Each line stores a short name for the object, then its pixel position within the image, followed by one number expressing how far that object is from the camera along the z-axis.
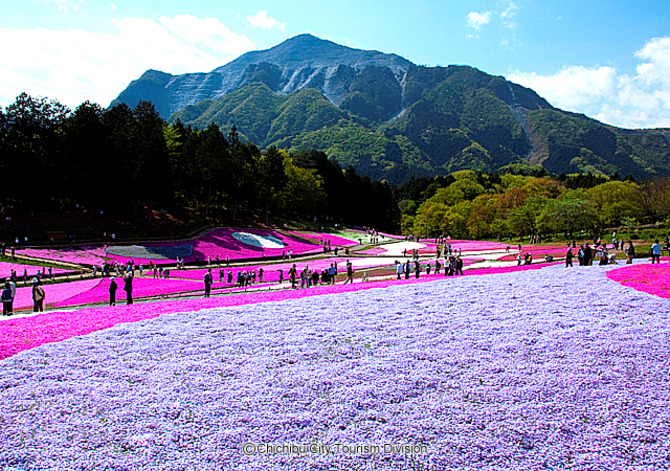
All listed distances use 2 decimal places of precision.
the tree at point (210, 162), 65.88
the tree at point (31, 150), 48.15
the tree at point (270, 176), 77.19
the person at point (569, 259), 28.36
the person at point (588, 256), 28.61
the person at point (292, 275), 28.09
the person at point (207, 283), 25.65
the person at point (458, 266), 28.00
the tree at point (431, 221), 95.38
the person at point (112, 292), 21.73
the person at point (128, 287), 22.44
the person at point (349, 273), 29.86
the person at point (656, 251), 27.88
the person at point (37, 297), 18.25
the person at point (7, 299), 17.38
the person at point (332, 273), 29.28
